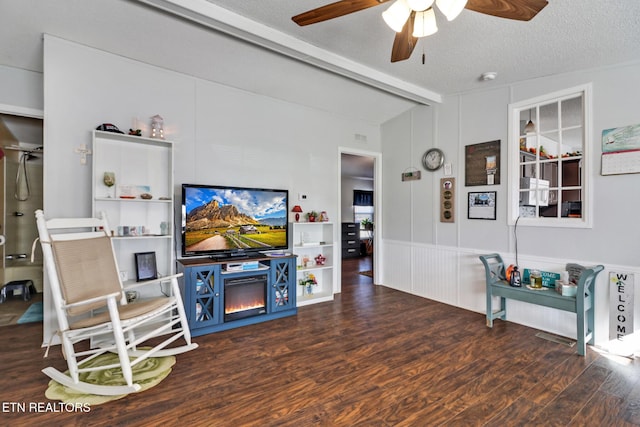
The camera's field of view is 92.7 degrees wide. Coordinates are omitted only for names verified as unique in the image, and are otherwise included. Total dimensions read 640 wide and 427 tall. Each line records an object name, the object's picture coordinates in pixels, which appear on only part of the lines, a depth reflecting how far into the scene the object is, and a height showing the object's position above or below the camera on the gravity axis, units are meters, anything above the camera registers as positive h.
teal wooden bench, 2.58 -0.79
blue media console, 2.92 -0.82
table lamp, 4.04 +0.04
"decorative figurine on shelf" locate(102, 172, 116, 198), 2.83 +0.31
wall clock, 4.07 +0.73
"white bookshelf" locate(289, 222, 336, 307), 4.03 -0.59
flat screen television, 3.12 -0.08
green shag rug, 1.92 -1.15
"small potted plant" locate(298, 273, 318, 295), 4.09 -0.94
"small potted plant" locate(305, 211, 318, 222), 4.10 -0.04
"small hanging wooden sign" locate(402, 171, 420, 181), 4.38 +0.54
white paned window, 2.91 +0.51
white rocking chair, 1.99 -0.62
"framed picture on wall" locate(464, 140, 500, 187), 3.53 +0.59
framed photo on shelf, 2.95 -0.52
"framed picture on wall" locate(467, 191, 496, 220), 3.56 +0.09
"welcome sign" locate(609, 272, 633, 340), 2.62 -0.81
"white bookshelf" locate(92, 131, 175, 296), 2.88 +0.16
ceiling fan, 1.67 +1.16
